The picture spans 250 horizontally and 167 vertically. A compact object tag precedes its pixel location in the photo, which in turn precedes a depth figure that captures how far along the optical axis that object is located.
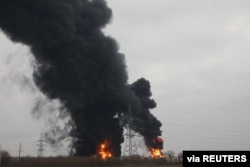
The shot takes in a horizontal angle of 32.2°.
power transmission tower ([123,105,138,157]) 88.54
